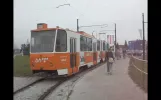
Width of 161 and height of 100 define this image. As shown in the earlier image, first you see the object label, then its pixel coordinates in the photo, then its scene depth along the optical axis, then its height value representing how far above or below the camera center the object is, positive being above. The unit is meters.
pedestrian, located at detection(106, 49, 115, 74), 16.65 -0.70
